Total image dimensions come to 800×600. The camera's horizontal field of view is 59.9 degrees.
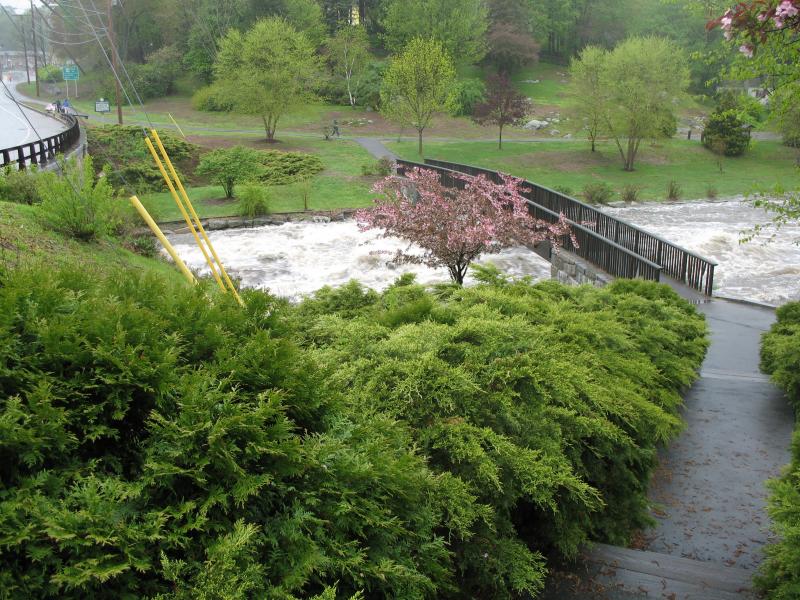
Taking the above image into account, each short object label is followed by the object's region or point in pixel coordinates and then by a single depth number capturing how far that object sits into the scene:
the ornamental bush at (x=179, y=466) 2.49
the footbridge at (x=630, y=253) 15.45
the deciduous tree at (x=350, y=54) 62.22
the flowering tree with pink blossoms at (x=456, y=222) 13.16
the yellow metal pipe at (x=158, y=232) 5.14
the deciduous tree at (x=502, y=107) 46.16
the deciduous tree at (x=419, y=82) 42.12
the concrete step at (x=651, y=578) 4.70
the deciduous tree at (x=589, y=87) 43.66
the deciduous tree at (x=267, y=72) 44.41
